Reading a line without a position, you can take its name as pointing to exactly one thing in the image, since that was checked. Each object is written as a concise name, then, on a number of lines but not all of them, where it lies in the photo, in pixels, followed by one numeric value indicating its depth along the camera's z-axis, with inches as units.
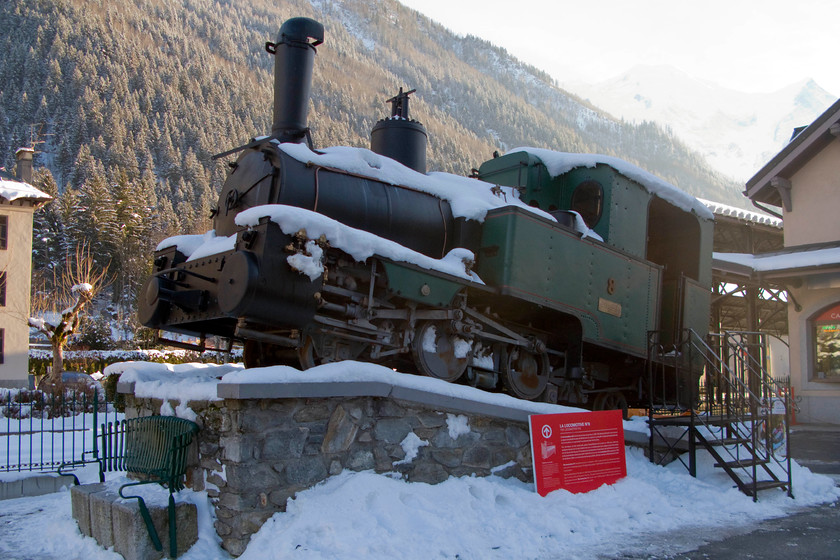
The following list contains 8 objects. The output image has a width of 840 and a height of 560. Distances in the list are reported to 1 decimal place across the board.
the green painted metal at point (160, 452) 187.0
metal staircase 267.9
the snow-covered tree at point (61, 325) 704.4
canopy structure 576.7
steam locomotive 215.3
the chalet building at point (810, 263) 560.1
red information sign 236.8
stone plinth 183.8
